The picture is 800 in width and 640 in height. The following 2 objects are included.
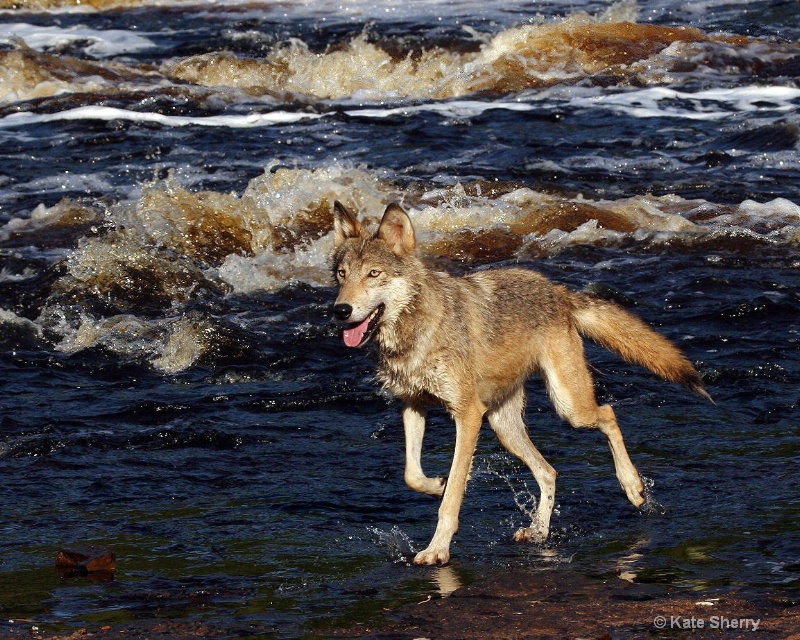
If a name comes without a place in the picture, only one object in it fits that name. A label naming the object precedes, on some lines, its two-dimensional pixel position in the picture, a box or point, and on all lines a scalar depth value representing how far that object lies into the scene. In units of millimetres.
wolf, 13000
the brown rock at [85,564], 11836
